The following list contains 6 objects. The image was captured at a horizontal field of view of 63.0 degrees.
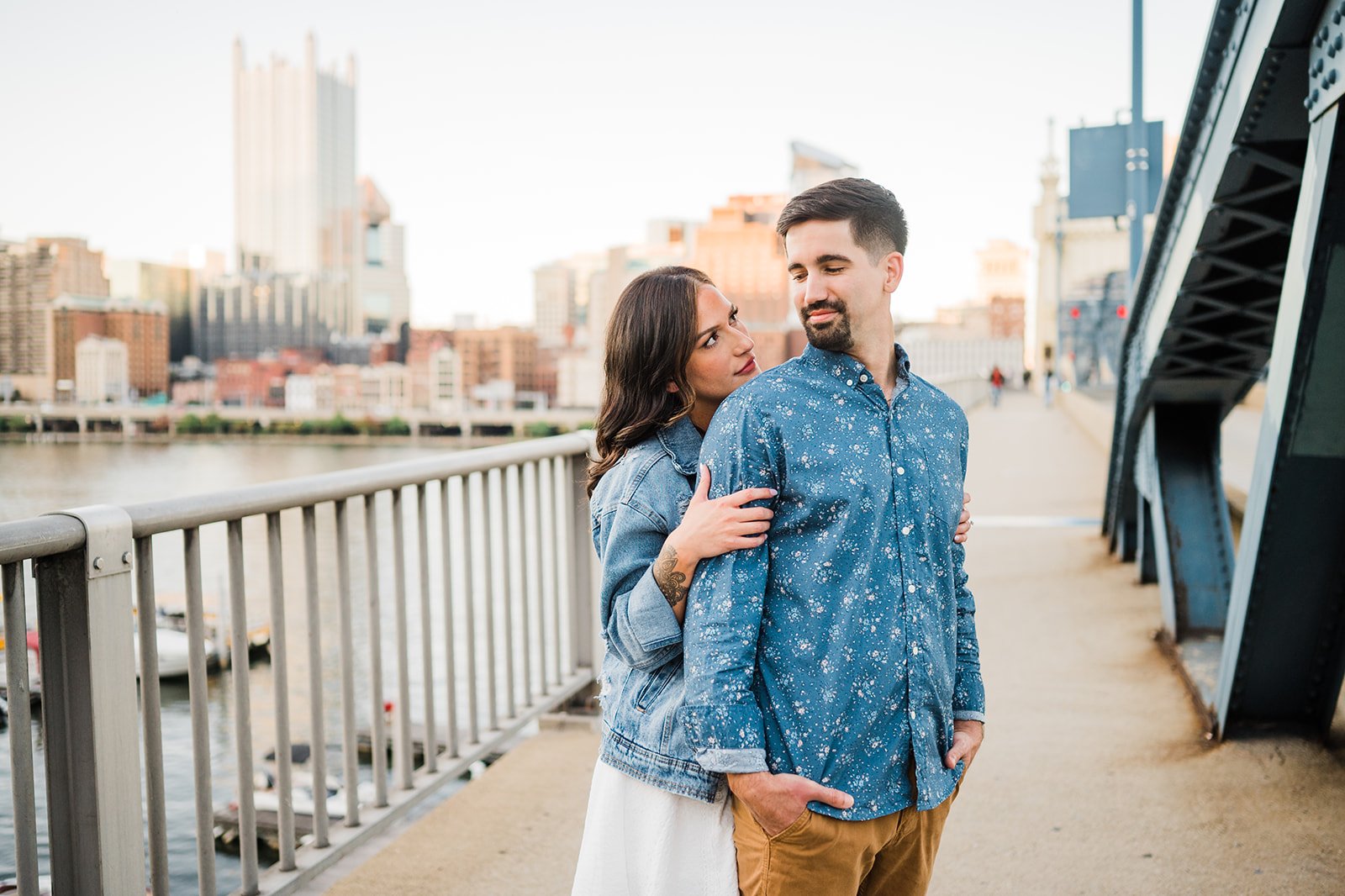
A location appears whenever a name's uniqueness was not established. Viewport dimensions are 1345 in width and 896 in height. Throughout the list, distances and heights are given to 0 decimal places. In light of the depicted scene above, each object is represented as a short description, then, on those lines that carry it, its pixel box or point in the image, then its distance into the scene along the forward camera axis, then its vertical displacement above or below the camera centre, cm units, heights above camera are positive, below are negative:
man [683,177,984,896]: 175 -40
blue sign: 1234 +225
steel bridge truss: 318 +7
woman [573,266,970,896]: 185 -32
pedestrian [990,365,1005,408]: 3903 -76
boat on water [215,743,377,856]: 1178 -608
